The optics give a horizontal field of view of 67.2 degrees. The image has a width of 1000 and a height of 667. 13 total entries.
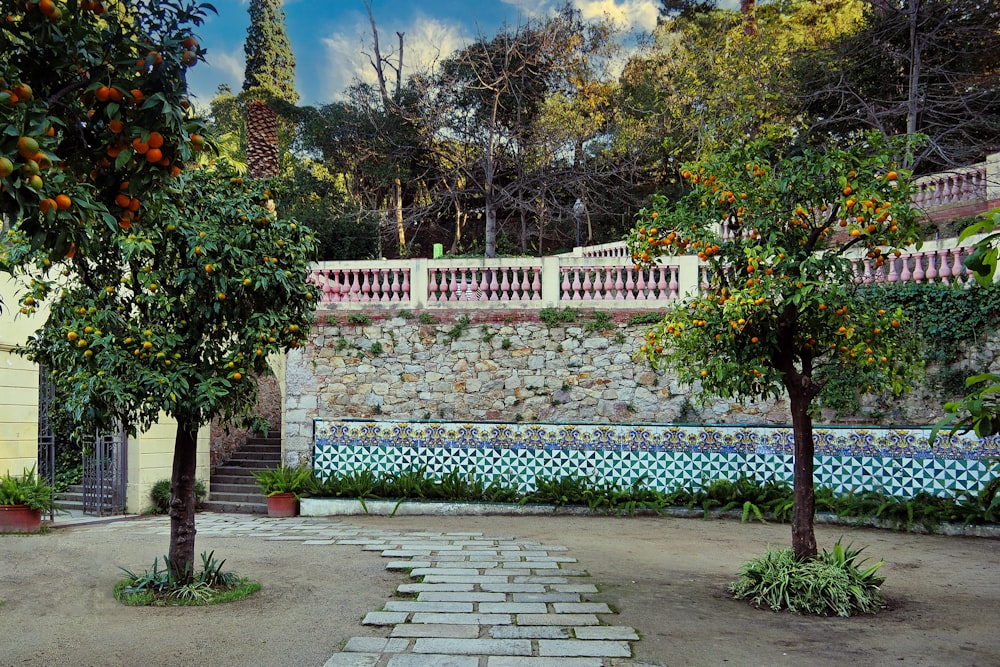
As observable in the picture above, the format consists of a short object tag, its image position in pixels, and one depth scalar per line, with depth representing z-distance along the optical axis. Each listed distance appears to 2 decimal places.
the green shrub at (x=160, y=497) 11.55
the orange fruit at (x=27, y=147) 2.45
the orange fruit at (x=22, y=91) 2.66
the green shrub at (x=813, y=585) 5.55
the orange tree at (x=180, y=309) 5.59
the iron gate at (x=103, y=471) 11.06
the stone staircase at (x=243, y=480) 11.90
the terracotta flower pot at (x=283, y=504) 11.09
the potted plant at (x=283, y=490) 11.10
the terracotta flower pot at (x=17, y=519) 9.21
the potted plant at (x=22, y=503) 9.23
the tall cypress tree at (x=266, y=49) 21.47
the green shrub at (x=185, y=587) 5.93
